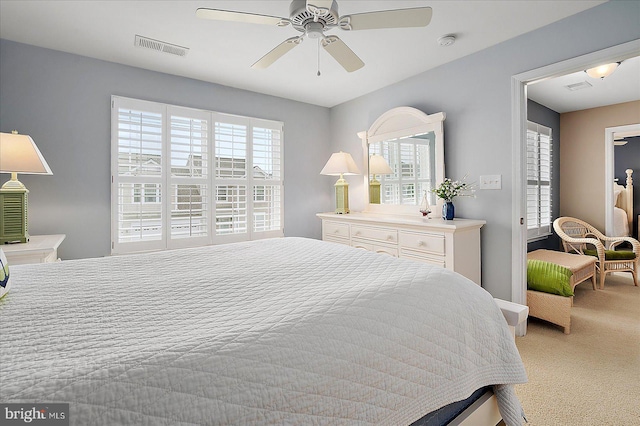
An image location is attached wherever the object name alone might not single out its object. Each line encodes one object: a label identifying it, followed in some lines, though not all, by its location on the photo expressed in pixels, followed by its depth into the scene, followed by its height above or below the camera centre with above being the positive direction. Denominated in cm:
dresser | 258 -24
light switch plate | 273 +29
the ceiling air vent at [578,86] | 372 +159
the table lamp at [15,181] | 215 +27
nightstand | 199 -23
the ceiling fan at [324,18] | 160 +109
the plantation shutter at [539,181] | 420 +46
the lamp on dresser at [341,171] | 376 +54
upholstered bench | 264 -81
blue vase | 289 +4
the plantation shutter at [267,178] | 390 +48
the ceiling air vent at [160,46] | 258 +149
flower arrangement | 292 +23
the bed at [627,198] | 573 +28
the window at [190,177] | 308 +44
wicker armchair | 381 -47
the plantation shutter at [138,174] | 304 +43
